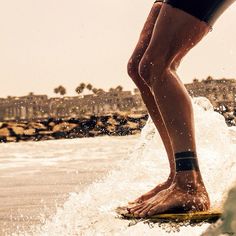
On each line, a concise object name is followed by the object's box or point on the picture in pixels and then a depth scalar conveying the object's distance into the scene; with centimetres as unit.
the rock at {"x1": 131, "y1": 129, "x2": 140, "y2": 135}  5791
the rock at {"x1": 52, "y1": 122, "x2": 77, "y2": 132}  5931
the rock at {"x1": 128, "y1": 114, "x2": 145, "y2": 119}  6625
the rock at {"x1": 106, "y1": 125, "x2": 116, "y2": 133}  6316
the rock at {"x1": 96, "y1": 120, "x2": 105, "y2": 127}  6266
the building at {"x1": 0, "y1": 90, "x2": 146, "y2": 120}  9362
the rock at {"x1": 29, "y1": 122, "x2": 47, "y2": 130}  6169
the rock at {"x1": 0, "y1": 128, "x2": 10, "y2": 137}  5459
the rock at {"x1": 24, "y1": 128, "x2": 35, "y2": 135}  5794
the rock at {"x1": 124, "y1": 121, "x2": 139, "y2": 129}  6185
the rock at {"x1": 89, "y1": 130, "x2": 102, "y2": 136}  5742
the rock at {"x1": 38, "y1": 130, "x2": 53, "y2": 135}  5841
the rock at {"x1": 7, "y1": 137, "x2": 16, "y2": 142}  5275
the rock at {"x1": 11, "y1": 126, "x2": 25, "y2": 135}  5606
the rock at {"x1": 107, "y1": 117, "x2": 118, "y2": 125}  6438
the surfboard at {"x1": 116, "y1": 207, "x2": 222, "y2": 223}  289
